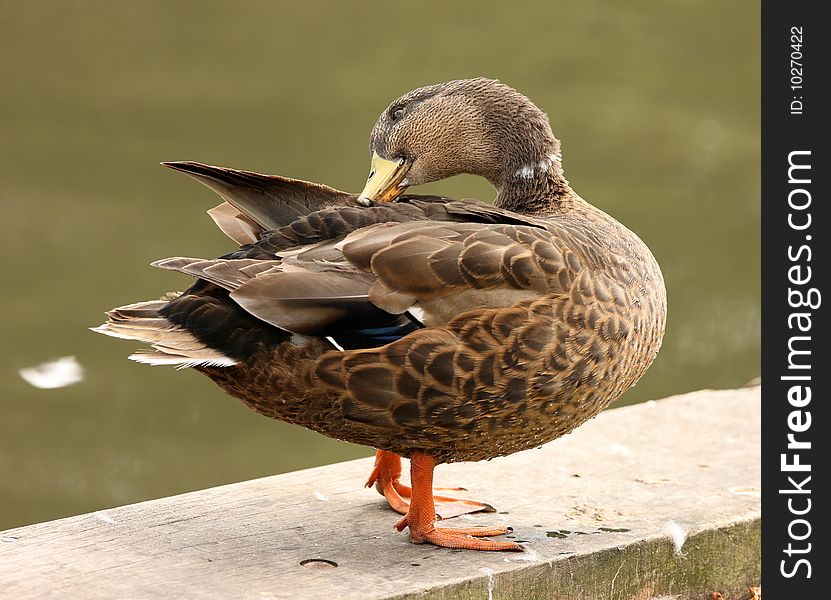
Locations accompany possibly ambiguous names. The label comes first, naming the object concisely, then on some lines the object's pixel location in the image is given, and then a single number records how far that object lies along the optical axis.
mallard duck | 5.43
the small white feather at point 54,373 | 9.98
